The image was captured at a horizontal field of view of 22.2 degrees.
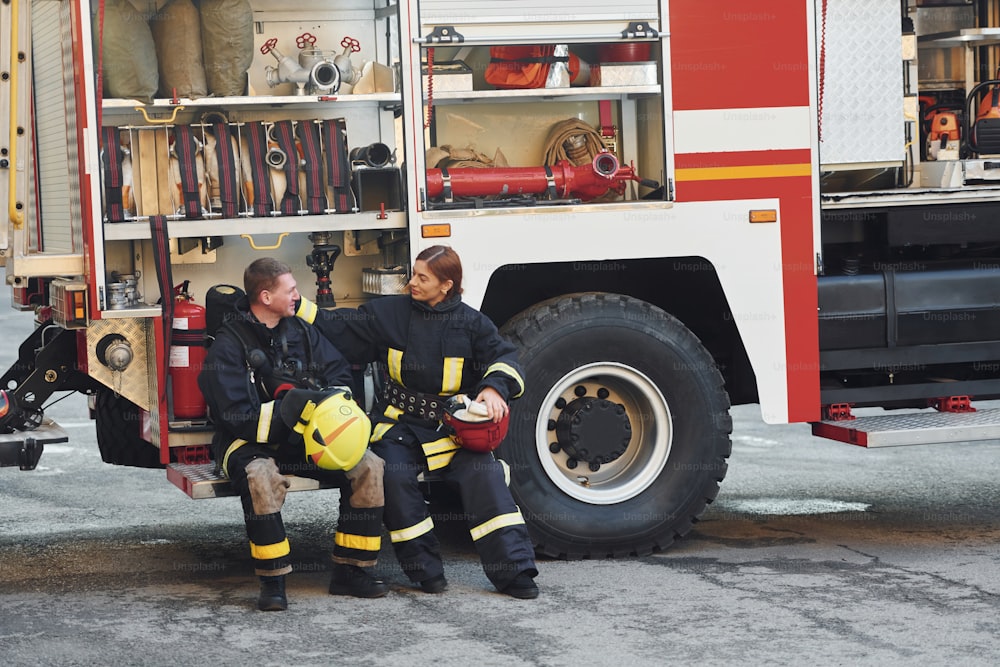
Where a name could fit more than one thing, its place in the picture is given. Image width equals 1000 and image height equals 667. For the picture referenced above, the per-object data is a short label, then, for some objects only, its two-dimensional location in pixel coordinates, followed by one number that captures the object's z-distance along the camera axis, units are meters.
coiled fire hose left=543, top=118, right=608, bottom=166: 11.74
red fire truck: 10.46
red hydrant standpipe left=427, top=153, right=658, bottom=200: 11.04
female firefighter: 9.94
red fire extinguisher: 10.40
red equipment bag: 11.06
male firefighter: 9.55
